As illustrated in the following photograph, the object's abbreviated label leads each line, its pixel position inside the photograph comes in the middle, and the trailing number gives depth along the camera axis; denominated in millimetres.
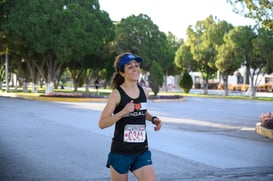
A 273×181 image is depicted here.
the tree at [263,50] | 40344
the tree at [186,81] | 50984
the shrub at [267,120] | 12791
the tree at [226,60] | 43562
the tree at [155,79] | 37000
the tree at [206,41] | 49312
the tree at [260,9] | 14211
